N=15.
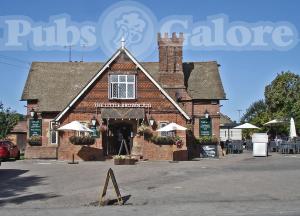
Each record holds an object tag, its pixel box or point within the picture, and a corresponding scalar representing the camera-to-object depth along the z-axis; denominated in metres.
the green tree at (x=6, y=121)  47.17
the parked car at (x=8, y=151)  25.64
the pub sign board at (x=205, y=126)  28.49
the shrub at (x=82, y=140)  25.00
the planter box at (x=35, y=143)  28.35
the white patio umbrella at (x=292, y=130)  30.78
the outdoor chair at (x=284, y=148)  29.51
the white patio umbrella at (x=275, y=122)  35.01
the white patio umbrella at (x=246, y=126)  34.77
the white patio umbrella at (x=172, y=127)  24.32
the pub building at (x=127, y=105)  25.54
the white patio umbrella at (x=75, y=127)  23.85
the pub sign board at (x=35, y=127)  28.57
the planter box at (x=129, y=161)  21.53
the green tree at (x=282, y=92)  45.61
